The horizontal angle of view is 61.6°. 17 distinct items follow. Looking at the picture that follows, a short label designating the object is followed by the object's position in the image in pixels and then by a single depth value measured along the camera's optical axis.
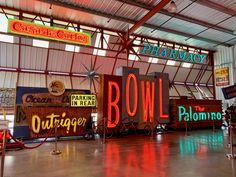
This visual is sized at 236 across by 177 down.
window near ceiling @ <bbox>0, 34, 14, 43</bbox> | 11.79
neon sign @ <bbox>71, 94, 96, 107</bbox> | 9.06
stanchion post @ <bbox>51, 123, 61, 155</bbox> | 6.13
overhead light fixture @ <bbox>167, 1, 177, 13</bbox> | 8.11
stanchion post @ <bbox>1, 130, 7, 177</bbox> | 3.70
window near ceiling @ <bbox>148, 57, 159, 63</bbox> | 16.60
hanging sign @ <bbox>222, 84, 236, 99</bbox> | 5.98
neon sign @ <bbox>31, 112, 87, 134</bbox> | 8.20
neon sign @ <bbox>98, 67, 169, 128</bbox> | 10.07
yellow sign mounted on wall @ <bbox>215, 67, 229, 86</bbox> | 16.00
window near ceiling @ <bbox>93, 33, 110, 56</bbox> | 13.80
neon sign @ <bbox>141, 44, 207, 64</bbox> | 12.90
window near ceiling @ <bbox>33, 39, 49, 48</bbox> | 12.75
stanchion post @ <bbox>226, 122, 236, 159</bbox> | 5.43
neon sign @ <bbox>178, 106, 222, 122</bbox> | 12.52
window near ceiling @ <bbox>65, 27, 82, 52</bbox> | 13.74
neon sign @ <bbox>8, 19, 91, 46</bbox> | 9.04
